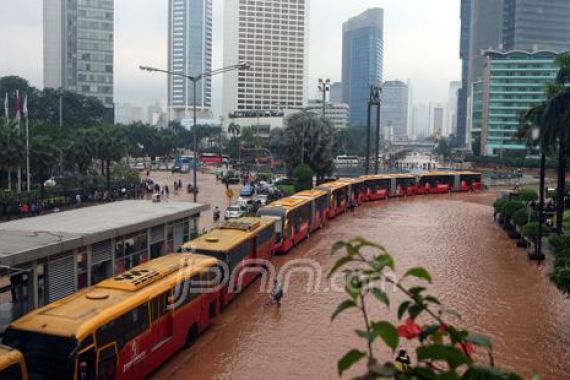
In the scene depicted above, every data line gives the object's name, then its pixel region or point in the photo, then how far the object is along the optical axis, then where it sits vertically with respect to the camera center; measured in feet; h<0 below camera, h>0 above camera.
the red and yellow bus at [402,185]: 188.57 -12.05
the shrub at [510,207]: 122.26 -11.92
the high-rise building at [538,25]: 530.68 +108.51
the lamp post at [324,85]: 193.69 +19.28
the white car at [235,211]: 123.54 -14.08
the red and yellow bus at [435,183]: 200.23 -11.90
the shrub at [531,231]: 95.40 -13.04
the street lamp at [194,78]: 88.20 +10.01
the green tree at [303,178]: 165.89 -9.08
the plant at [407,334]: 10.78 -3.72
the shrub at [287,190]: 165.93 -12.51
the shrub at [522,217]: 110.36 -12.52
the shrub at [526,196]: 144.05 -11.29
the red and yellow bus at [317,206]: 113.19 -11.90
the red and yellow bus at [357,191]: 158.38 -12.18
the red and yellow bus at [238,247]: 61.87 -11.38
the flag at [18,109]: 129.54 +6.35
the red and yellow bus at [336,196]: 134.21 -11.96
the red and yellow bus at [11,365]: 30.45 -11.42
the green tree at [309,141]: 184.14 +0.98
